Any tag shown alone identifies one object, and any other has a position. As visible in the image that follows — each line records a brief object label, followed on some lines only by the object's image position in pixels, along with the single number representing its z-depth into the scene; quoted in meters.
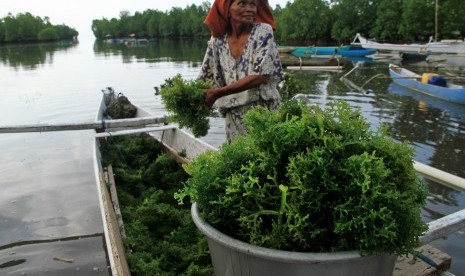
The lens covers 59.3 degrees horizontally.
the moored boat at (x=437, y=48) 32.41
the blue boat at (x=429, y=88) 14.57
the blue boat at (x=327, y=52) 36.72
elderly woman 3.02
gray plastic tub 1.51
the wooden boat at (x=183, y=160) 2.26
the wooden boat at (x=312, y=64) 26.85
